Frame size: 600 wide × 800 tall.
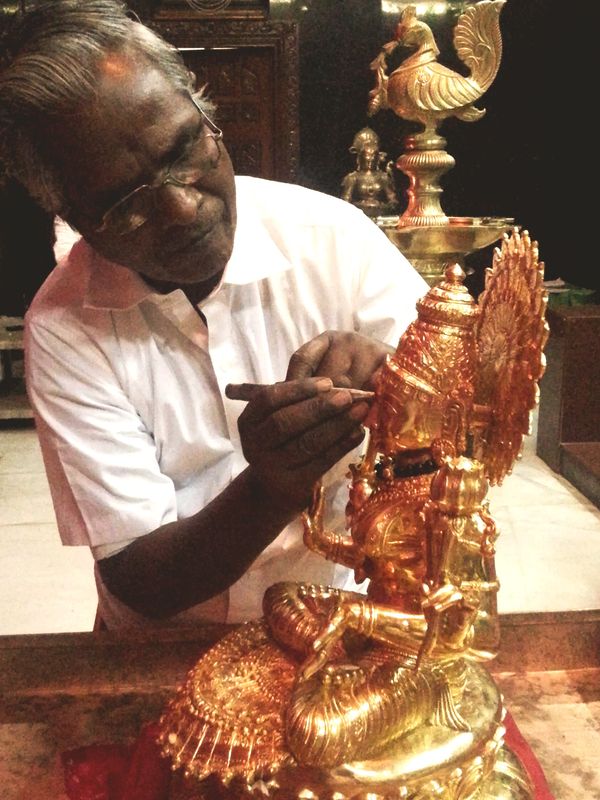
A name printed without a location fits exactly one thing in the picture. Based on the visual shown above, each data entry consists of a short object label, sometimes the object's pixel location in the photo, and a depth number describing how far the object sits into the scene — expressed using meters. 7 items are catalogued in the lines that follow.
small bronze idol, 4.30
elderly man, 0.87
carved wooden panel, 4.41
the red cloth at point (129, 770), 0.96
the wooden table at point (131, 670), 1.13
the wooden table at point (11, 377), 4.56
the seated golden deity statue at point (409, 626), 0.80
